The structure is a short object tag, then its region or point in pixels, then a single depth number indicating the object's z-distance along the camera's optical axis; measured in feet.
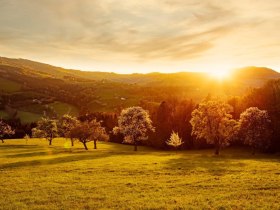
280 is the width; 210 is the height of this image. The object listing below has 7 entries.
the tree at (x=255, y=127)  232.38
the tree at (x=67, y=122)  301.64
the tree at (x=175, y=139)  249.13
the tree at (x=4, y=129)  329.49
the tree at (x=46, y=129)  309.64
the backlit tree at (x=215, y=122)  220.16
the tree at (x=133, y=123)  266.63
